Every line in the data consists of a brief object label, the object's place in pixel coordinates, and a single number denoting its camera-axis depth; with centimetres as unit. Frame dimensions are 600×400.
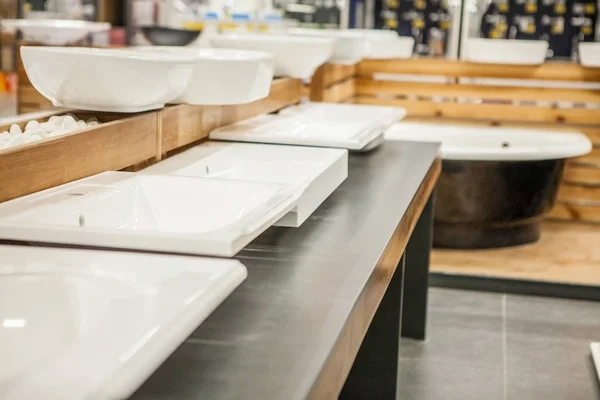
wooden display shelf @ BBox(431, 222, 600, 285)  401
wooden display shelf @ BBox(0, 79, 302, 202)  148
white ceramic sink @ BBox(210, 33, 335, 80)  290
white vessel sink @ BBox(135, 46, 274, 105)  220
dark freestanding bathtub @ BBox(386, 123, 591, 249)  433
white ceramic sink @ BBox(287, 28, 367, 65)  406
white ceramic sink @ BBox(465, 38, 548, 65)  520
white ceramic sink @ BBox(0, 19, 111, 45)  460
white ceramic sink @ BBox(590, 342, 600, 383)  304
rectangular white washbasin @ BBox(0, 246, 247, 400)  82
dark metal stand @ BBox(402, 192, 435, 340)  324
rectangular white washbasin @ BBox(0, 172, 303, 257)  127
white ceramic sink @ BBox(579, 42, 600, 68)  507
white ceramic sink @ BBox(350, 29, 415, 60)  551
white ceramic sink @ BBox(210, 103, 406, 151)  247
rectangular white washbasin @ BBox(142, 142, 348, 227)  192
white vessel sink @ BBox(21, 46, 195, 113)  176
